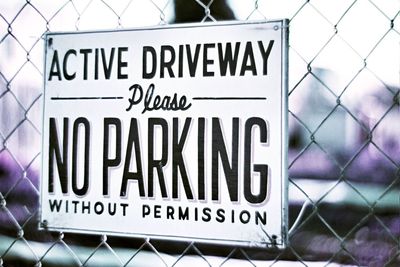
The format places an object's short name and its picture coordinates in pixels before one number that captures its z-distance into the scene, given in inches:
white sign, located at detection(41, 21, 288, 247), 41.3
